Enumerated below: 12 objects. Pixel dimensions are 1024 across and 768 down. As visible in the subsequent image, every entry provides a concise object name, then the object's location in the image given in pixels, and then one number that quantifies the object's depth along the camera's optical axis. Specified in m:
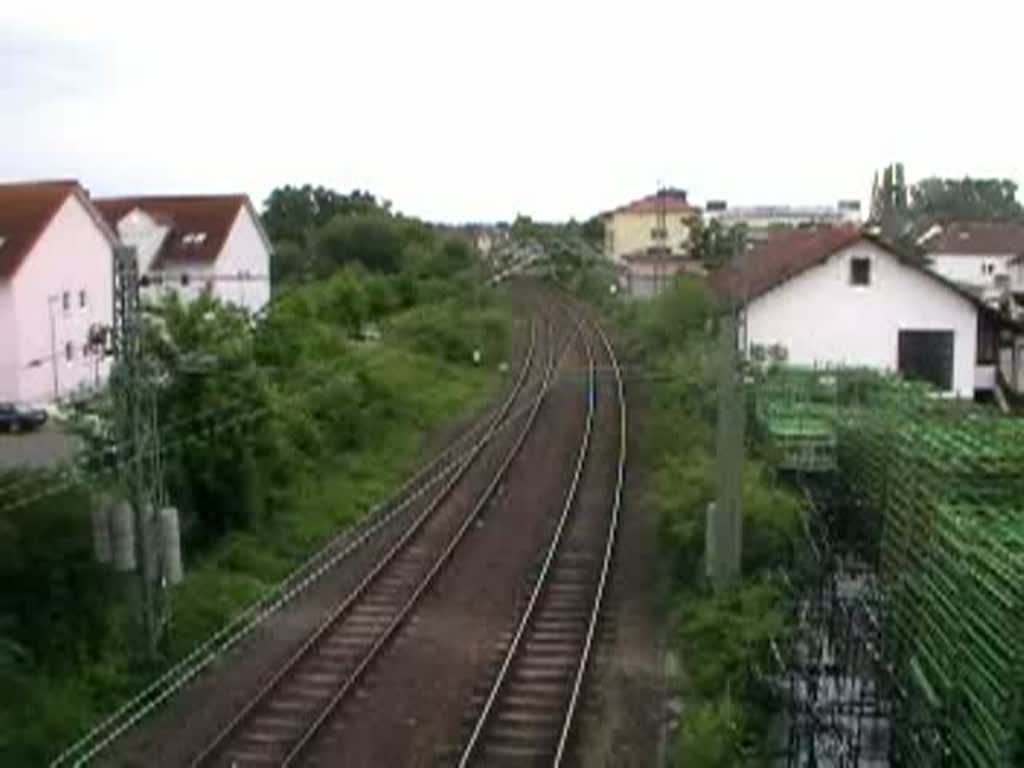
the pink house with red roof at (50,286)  36.84
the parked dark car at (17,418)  34.44
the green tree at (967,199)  149.50
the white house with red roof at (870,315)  37.00
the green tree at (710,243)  56.35
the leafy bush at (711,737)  13.05
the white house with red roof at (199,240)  52.69
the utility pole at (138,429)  15.70
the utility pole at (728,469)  17.16
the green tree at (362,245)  79.56
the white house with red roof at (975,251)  79.19
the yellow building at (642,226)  109.44
